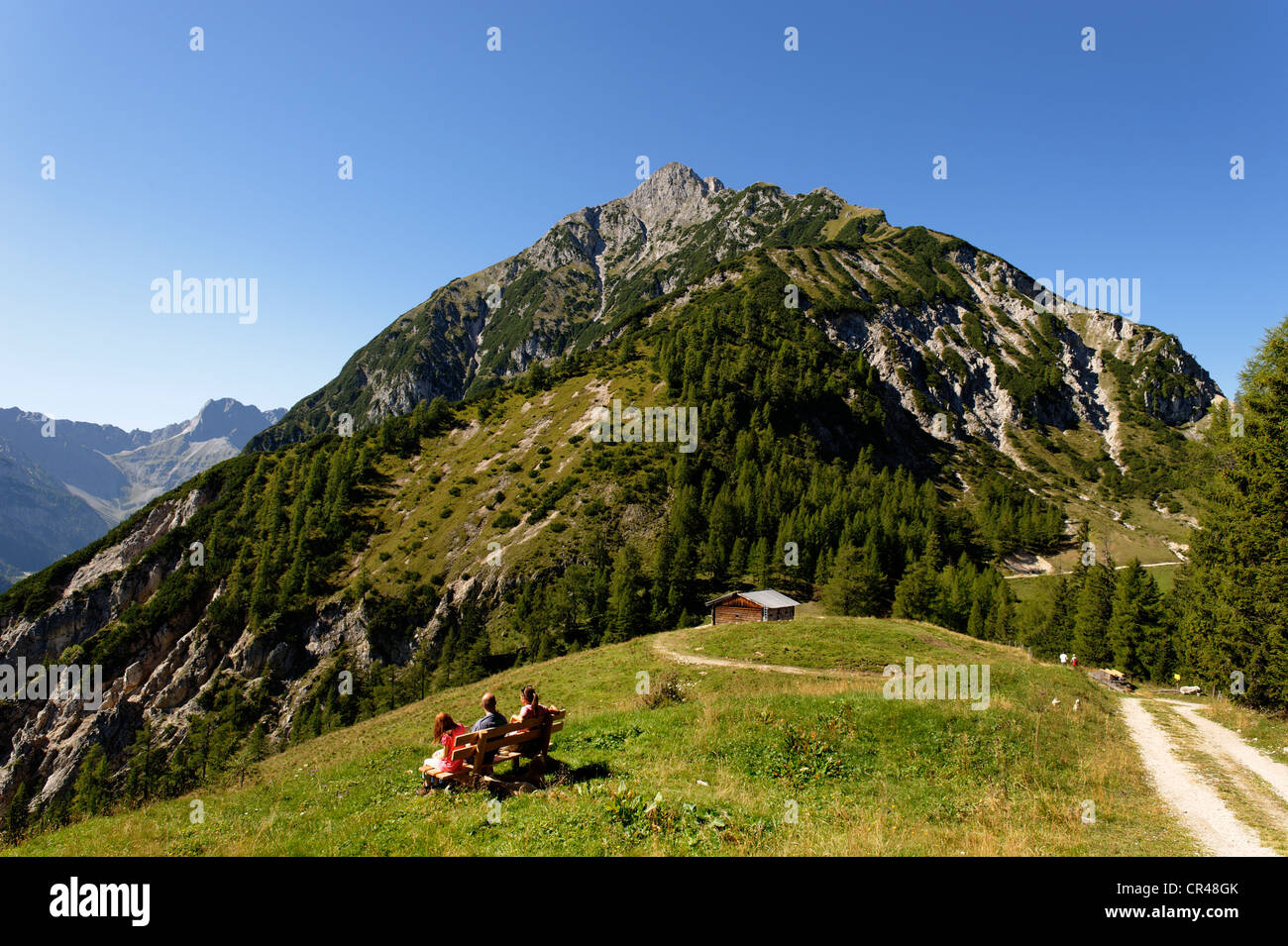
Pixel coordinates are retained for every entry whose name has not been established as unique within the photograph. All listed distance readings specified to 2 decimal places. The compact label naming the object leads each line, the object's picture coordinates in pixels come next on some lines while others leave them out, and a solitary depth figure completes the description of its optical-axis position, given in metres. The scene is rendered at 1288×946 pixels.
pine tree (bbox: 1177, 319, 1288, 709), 24.41
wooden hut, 55.88
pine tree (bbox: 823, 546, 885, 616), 73.44
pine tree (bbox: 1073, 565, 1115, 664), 68.62
